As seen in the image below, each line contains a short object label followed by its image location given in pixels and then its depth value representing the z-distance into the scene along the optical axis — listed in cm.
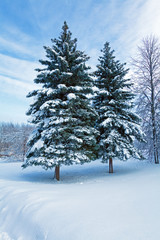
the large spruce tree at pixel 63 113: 770
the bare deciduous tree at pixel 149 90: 1159
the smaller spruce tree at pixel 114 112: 960
